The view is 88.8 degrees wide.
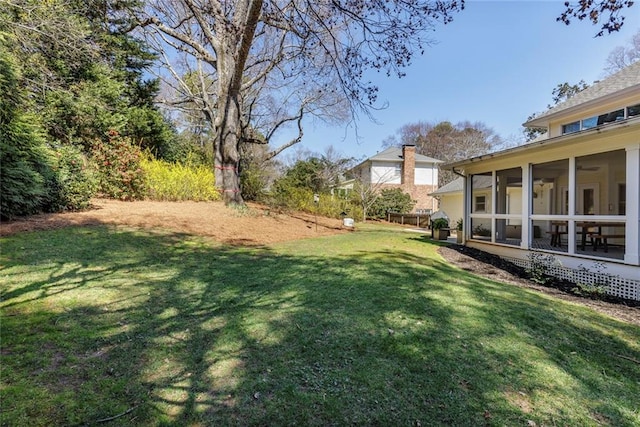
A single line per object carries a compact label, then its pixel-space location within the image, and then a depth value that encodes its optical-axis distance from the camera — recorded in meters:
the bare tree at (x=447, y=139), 36.19
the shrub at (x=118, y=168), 9.64
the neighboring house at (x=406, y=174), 28.78
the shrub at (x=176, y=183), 11.16
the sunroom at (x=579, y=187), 5.98
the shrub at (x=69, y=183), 7.60
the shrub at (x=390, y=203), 26.22
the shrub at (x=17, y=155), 6.28
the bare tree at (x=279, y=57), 4.90
